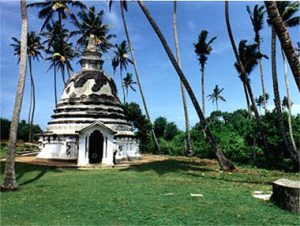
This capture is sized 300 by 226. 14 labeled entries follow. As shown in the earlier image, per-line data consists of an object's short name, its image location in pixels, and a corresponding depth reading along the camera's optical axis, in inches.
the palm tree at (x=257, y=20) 746.8
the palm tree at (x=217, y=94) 2331.8
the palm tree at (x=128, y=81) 1827.7
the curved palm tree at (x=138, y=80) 1029.6
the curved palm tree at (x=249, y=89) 619.5
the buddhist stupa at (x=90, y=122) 686.6
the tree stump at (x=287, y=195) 270.9
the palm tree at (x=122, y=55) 1430.9
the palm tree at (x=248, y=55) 789.1
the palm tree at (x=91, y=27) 1102.5
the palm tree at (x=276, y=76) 624.8
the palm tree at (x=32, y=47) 1326.9
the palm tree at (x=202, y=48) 1012.2
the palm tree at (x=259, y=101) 2257.3
